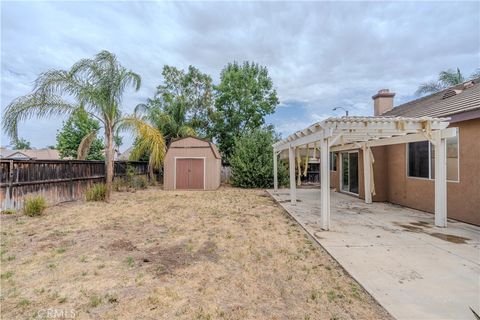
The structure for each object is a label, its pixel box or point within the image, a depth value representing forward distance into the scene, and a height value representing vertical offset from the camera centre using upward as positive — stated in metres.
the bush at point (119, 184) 12.37 -0.93
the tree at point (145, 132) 9.31 +1.26
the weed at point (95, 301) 2.63 -1.44
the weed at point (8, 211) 6.72 -1.21
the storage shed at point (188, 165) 14.32 +0.04
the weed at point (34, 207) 6.65 -1.08
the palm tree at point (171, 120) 16.22 +3.04
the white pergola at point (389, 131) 5.28 +0.73
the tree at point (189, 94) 19.89 +6.08
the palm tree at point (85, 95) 7.87 +2.36
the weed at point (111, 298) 2.70 -1.44
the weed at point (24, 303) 2.62 -1.44
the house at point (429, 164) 5.70 +0.05
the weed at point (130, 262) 3.67 -1.44
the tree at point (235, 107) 21.36 +5.05
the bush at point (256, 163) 14.71 +0.16
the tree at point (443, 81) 17.38 +5.89
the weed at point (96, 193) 9.11 -0.98
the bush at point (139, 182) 13.66 -0.91
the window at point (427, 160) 6.17 +0.16
